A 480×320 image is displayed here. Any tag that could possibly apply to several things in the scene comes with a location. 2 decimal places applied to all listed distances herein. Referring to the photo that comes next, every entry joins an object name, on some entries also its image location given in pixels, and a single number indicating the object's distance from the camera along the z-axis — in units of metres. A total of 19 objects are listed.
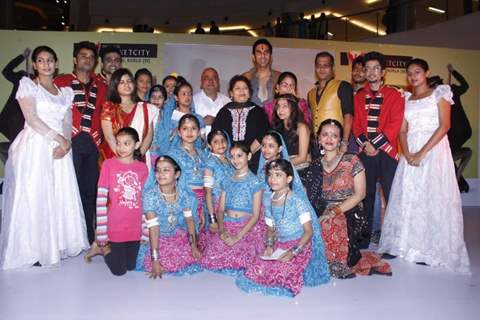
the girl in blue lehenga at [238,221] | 3.54
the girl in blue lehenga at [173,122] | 4.30
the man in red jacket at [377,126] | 4.10
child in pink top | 3.51
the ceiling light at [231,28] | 16.69
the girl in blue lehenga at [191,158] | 3.84
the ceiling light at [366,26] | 11.78
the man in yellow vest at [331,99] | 4.41
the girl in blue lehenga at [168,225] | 3.44
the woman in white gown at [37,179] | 3.56
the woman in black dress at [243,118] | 4.02
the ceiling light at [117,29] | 17.00
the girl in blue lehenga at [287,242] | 3.08
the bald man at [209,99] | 4.67
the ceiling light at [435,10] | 10.64
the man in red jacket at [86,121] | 4.03
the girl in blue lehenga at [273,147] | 3.53
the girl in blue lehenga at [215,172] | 3.85
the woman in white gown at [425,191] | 3.70
